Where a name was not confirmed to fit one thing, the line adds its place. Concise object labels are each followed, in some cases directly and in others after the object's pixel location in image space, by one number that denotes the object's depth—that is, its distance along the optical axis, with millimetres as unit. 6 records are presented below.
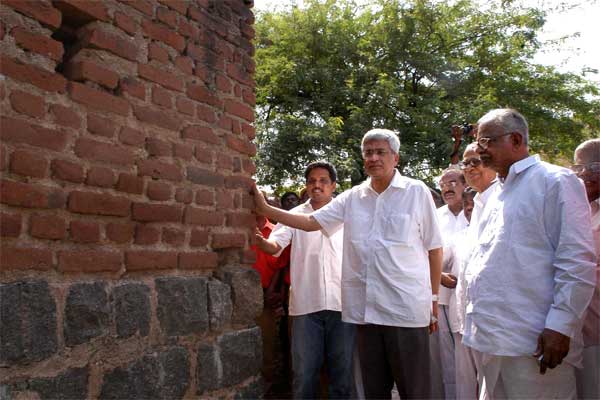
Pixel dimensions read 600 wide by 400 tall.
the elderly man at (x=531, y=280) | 2191
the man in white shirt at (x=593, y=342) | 2400
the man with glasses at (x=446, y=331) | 4145
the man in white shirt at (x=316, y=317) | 3766
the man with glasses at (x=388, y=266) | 3090
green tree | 12086
